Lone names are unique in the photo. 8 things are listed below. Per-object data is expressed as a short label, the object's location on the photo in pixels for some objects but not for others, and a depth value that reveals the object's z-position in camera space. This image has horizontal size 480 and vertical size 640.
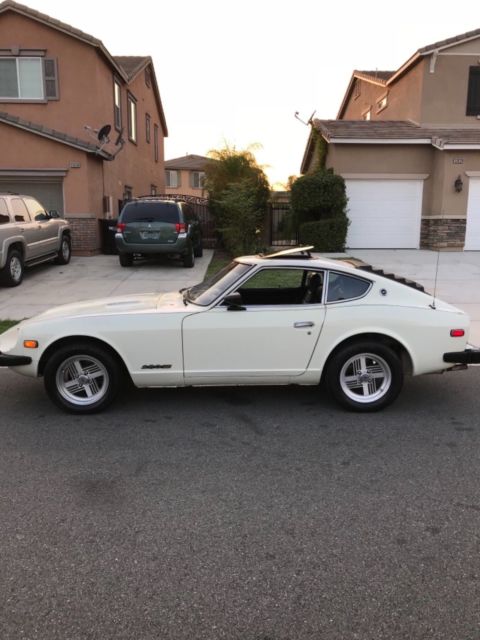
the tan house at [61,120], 16.70
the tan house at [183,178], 54.34
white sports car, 4.69
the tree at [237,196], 16.81
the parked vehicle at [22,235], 11.22
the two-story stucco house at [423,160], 17.98
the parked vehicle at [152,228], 13.64
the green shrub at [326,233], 17.20
